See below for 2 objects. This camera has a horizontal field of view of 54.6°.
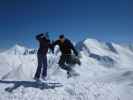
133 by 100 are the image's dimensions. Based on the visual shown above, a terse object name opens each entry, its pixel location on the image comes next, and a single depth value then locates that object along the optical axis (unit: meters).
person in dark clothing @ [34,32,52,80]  7.83
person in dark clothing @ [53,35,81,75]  8.53
